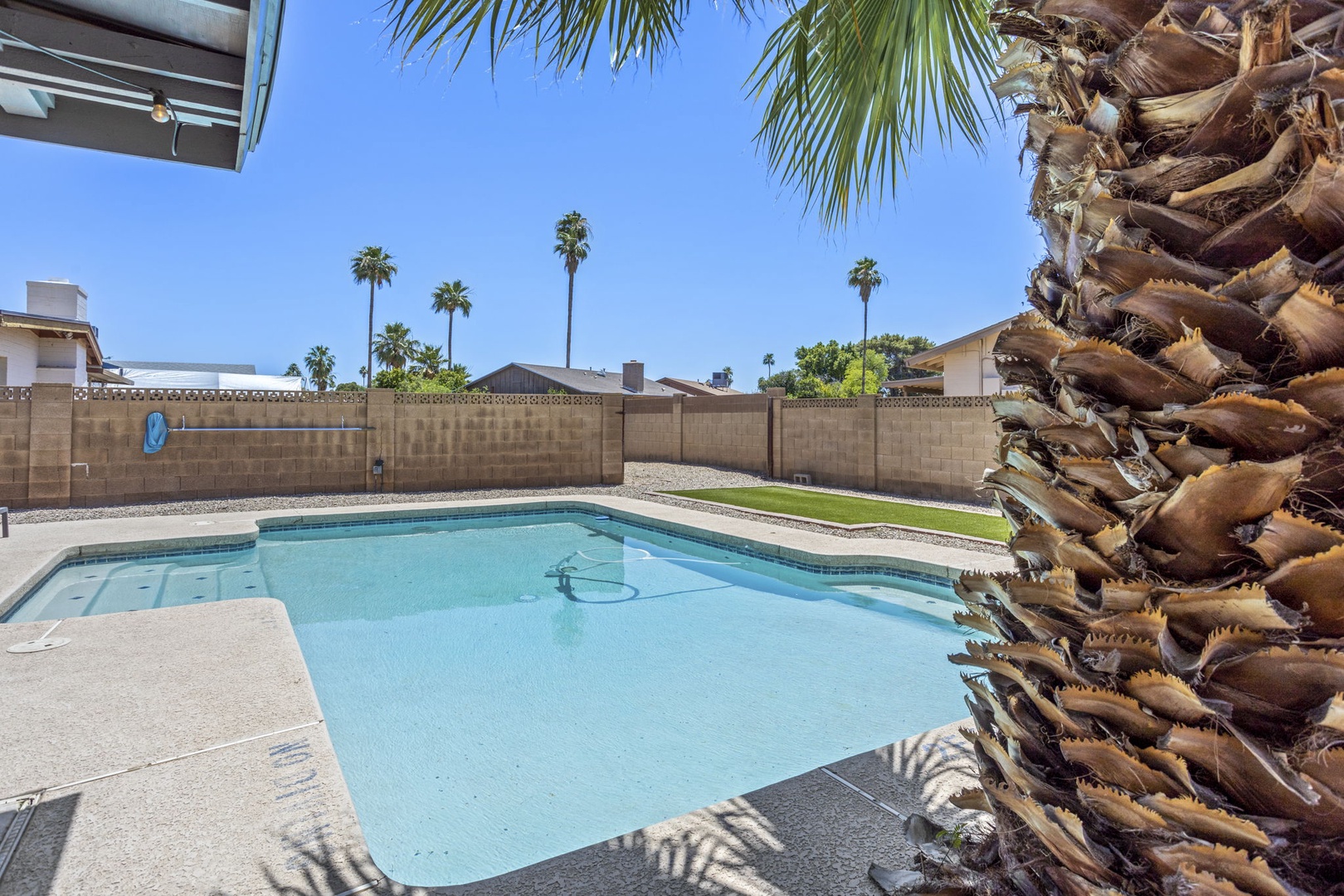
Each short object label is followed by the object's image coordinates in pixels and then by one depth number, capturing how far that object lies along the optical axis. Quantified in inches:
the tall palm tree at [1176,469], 35.2
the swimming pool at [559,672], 149.4
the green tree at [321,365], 2367.1
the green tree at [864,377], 1462.8
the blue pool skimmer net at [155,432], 471.8
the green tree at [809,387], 1501.0
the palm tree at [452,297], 1727.4
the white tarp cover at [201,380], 1114.1
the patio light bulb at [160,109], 105.8
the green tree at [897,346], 2113.7
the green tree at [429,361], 1669.5
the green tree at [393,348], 1675.7
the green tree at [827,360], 1683.1
